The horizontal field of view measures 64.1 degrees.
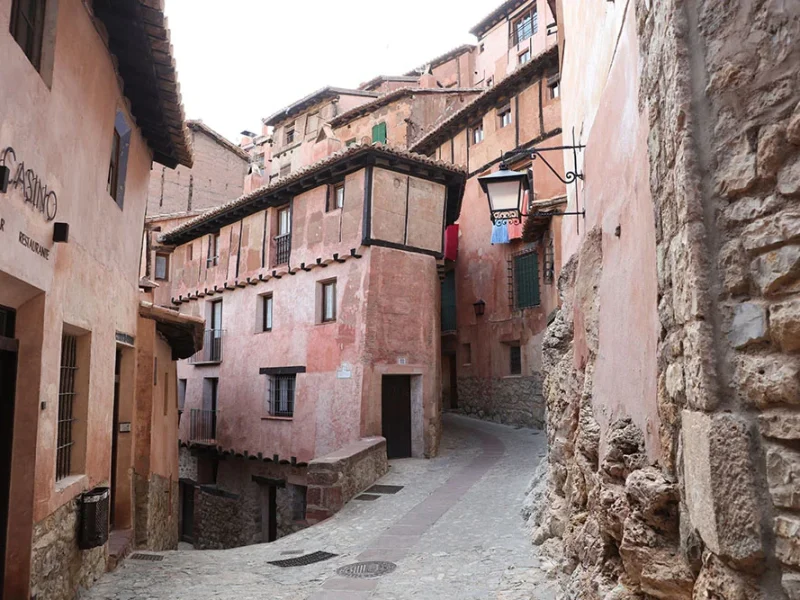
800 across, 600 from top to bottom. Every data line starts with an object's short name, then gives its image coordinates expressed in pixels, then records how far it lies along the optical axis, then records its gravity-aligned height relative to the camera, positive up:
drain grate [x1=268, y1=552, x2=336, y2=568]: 8.63 -2.46
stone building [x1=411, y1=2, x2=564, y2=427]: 20.17 +3.99
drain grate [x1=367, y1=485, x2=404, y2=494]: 12.46 -2.15
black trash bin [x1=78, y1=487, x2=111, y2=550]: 6.66 -1.48
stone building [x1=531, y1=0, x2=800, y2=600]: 2.18 +0.25
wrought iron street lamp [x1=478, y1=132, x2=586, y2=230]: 7.12 +2.11
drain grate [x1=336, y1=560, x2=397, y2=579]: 7.67 -2.32
